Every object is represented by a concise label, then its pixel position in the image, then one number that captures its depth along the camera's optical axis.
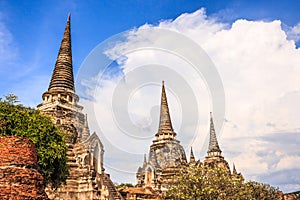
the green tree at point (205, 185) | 25.08
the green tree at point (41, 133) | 18.39
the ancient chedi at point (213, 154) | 64.31
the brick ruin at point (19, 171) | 11.13
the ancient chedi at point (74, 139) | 32.75
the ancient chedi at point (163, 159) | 48.53
